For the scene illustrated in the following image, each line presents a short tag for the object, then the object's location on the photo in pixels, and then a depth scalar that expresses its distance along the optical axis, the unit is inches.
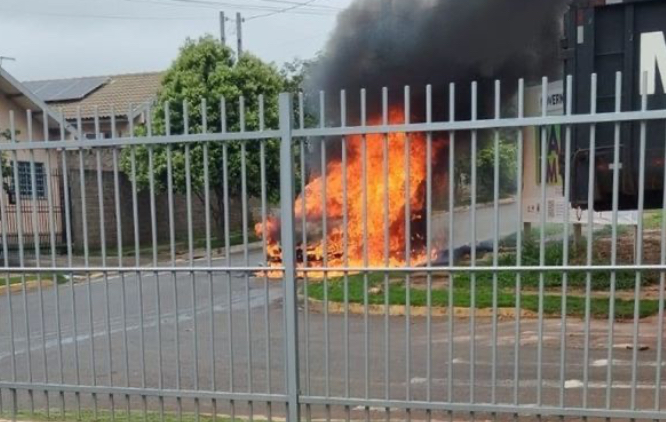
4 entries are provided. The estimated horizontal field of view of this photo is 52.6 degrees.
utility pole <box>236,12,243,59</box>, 1195.3
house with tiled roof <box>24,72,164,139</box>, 1028.5
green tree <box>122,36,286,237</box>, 684.4
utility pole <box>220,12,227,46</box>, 1146.2
